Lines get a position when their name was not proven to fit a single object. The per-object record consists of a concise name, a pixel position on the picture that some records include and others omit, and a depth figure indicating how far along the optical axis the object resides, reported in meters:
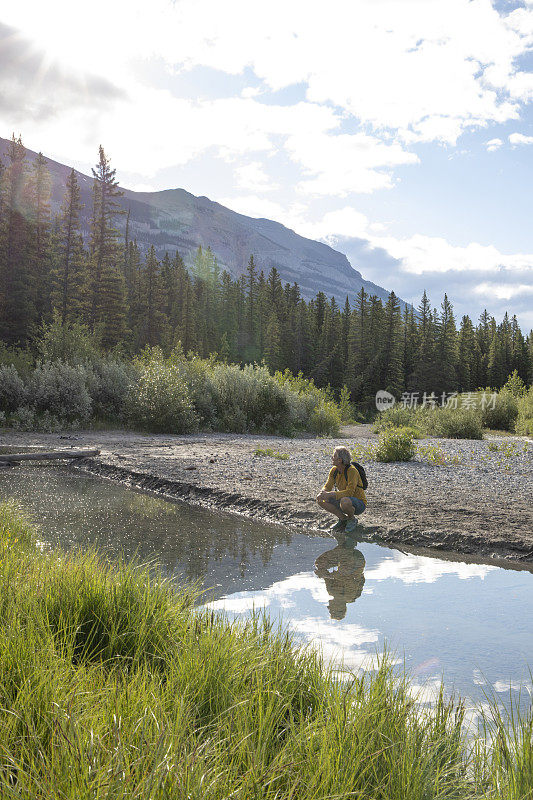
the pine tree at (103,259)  43.97
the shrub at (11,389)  19.38
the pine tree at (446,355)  67.75
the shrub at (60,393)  19.73
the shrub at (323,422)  24.03
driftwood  12.78
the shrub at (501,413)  27.50
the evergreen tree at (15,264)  38.53
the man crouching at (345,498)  7.25
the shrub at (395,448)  13.62
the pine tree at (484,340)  74.81
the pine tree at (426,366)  67.75
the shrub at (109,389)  21.19
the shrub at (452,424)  21.66
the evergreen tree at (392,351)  66.31
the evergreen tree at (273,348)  70.31
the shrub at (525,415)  24.86
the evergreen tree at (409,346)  72.25
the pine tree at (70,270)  42.81
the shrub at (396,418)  23.16
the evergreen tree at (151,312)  56.16
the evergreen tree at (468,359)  72.88
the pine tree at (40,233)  42.94
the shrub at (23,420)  18.48
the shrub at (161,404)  20.12
